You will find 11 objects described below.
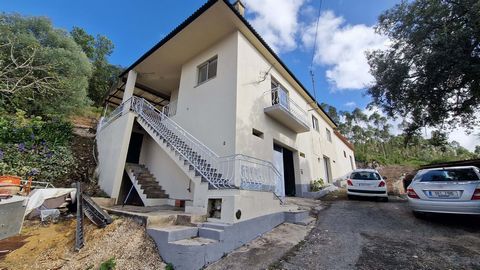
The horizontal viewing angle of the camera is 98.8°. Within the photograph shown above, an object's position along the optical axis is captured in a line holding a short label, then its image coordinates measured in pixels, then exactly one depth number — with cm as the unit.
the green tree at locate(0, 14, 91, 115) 1222
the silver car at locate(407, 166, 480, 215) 503
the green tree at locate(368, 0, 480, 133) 721
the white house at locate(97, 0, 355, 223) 613
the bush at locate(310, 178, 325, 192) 1243
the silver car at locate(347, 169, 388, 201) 959
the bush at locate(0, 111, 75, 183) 851
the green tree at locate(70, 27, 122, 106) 2489
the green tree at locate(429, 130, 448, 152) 1065
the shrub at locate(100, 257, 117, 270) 360
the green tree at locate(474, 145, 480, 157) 3827
